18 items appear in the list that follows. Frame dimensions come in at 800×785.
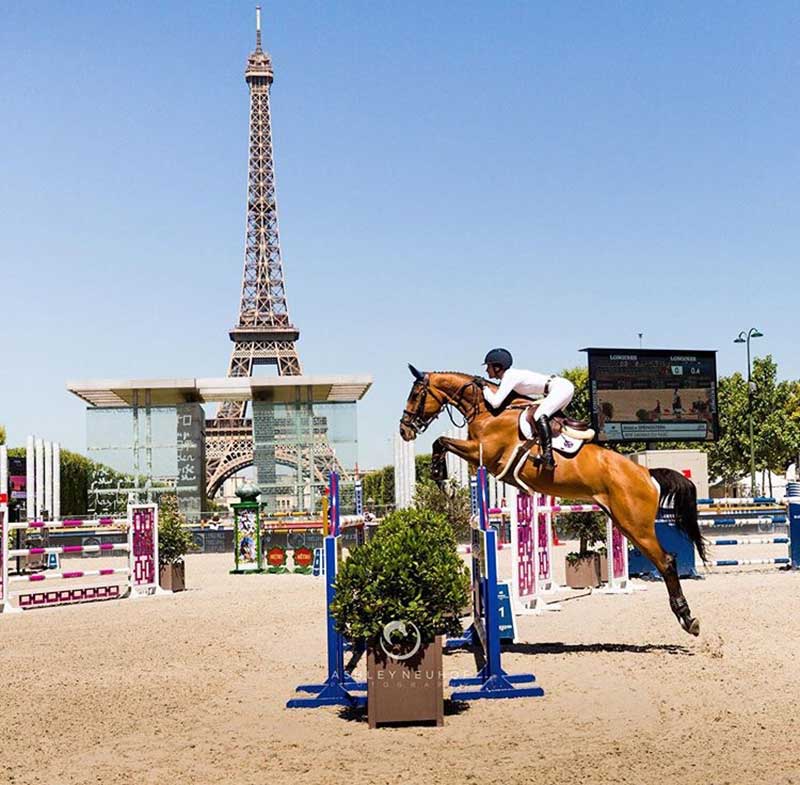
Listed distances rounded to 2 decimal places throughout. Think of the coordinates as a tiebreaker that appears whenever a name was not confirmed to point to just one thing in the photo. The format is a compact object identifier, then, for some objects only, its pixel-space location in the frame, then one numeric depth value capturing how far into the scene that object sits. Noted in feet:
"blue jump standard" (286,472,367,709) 24.39
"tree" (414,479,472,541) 65.87
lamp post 122.72
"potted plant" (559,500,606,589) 52.34
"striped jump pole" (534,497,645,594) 49.11
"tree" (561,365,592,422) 150.34
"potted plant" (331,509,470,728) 22.12
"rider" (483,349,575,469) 28.66
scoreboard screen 82.23
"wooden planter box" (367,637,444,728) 22.09
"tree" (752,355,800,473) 168.45
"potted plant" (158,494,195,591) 57.26
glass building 130.11
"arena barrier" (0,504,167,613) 49.60
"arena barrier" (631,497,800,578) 55.77
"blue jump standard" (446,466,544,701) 24.77
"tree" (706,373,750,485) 171.73
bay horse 28.86
